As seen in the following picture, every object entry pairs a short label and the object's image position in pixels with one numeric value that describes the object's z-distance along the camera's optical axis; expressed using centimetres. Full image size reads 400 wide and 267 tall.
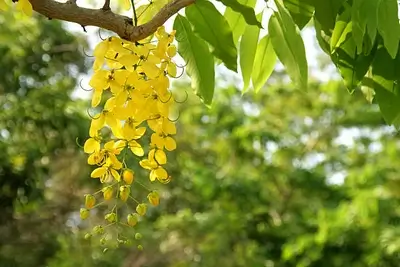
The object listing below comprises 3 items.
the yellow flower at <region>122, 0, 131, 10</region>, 167
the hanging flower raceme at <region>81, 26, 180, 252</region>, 154
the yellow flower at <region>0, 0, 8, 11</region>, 145
